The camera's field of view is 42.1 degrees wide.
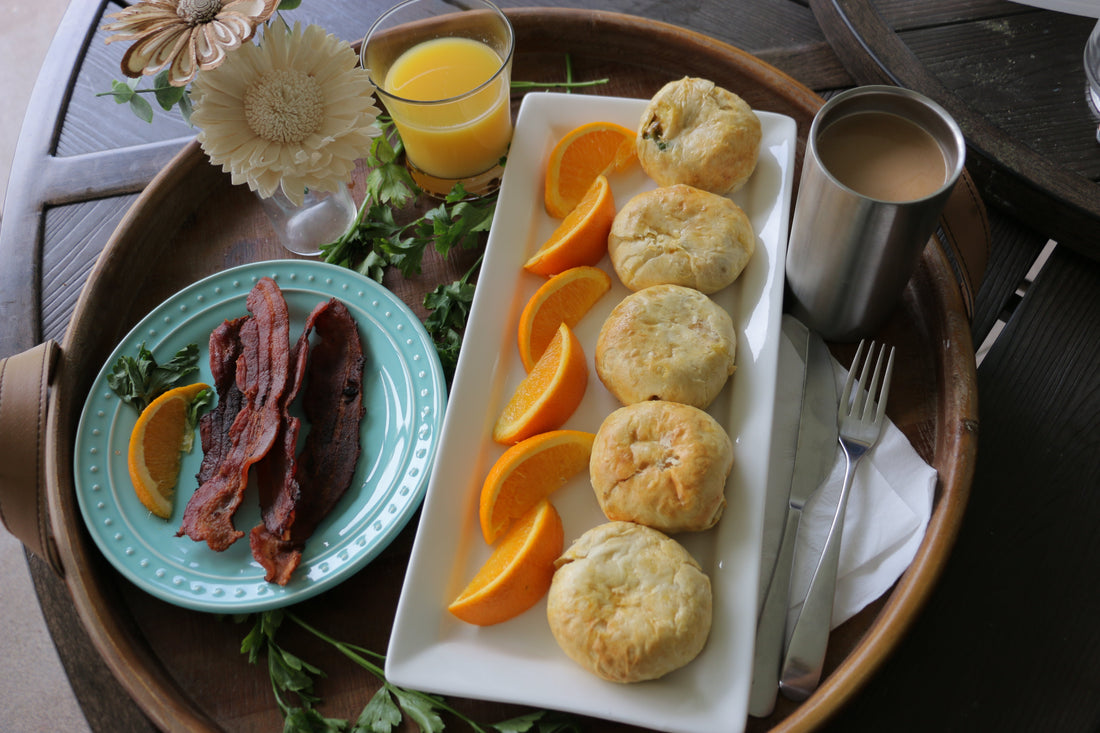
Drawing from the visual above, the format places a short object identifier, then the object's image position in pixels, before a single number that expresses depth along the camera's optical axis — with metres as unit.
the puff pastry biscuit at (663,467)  0.73
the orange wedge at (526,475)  0.75
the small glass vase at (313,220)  0.89
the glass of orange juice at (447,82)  0.86
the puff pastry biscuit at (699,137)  0.83
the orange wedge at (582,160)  0.87
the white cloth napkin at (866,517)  0.75
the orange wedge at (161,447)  0.78
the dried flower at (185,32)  0.74
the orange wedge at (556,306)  0.81
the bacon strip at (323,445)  0.76
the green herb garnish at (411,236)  0.84
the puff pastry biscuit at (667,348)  0.77
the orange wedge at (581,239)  0.83
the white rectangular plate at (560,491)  0.70
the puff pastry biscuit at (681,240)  0.81
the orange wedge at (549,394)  0.77
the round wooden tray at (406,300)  0.74
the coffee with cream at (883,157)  0.77
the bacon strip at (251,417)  0.77
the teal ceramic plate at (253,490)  0.75
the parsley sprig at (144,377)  0.81
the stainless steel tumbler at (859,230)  0.75
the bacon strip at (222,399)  0.79
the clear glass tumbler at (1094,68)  0.85
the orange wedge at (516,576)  0.72
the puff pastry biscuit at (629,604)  0.69
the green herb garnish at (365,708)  0.72
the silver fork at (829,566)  0.73
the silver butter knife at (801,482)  0.73
